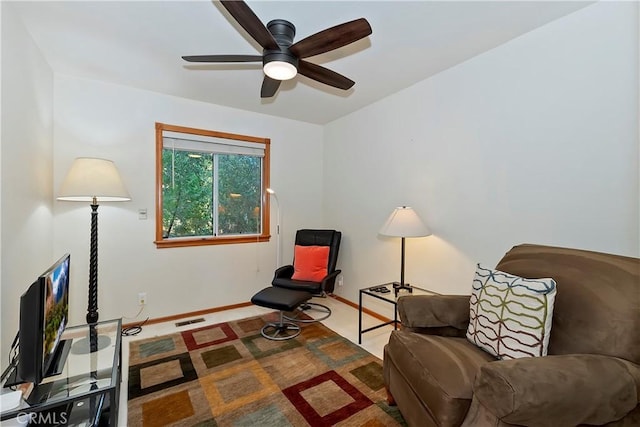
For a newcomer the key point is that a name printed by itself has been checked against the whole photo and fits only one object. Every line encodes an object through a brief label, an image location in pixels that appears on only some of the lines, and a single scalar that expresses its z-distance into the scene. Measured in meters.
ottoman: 2.74
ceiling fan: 1.49
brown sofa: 1.08
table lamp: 2.54
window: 3.28
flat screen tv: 1.27
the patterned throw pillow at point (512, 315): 1.38
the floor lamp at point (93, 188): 2.35
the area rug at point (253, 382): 1.79
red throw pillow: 3.48
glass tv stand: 1.33
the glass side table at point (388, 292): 2.65
